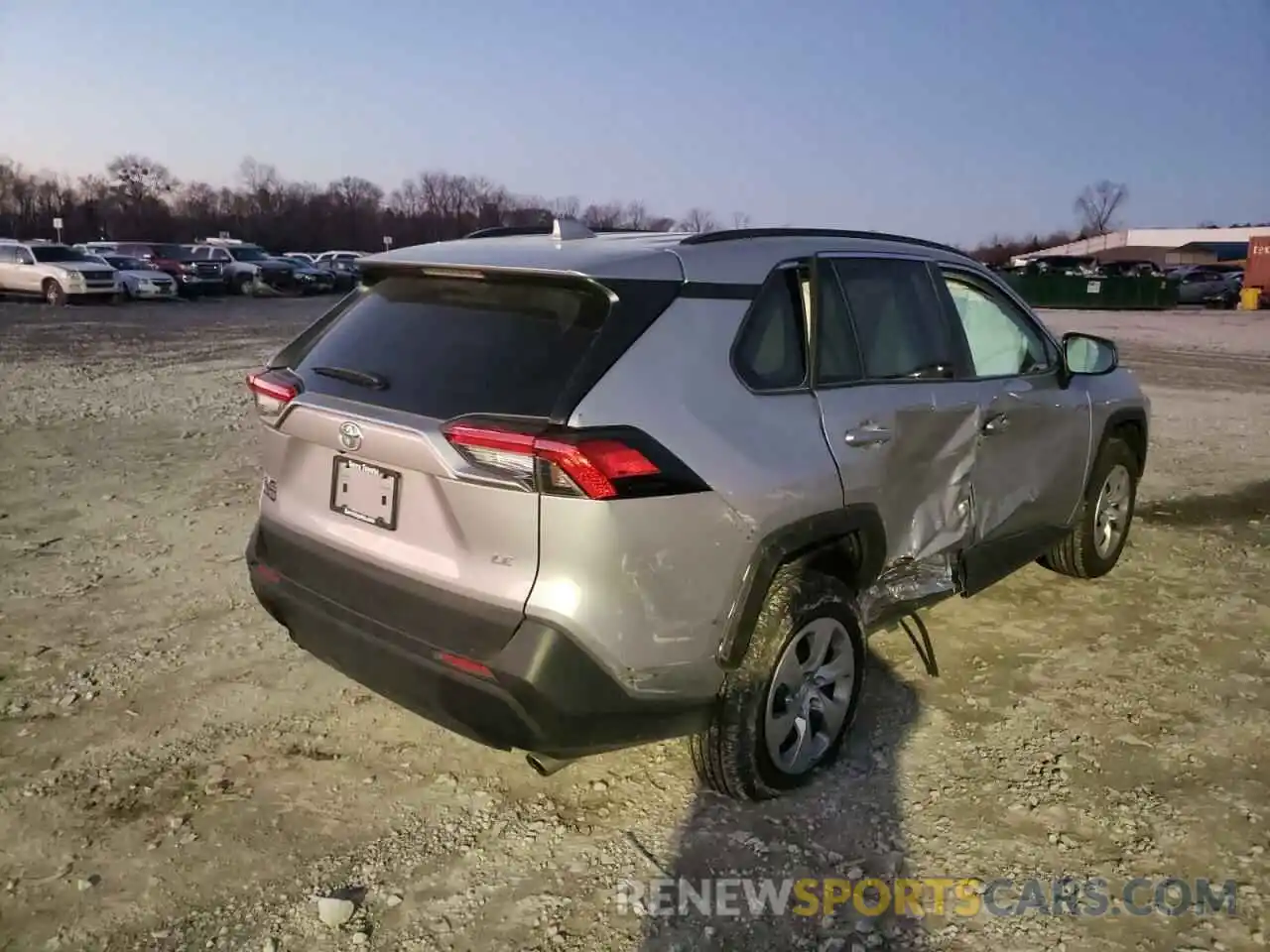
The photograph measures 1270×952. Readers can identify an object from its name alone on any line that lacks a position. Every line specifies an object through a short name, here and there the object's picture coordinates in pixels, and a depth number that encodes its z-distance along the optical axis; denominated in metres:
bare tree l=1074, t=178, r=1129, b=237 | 117.00
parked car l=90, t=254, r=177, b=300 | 27.34
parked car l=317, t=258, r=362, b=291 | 37.16
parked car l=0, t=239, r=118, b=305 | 24.52
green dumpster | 37.22
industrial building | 79.19
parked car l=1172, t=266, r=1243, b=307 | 41.03
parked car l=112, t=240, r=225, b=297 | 30.17
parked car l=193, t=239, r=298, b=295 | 32.31
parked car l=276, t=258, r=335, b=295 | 34.00
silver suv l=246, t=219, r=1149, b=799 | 2.60
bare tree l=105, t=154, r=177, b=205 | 78.56
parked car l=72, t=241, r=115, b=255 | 29.77
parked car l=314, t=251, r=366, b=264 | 41.74
